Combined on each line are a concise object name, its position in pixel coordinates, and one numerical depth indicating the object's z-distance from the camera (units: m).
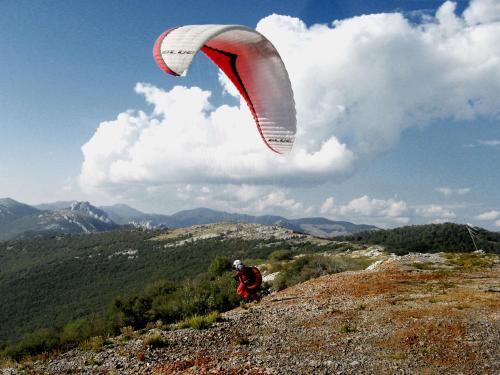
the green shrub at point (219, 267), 45.39
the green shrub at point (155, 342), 12.28
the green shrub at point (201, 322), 13.92
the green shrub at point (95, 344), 13.16
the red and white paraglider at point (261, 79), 13.41
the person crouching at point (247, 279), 16.62
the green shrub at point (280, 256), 51.25
